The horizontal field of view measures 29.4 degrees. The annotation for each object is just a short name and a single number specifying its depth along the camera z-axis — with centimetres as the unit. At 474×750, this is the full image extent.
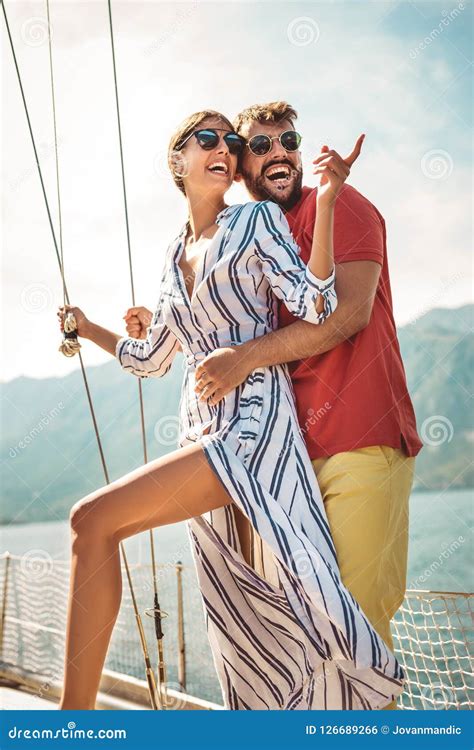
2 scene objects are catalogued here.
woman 252
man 279
